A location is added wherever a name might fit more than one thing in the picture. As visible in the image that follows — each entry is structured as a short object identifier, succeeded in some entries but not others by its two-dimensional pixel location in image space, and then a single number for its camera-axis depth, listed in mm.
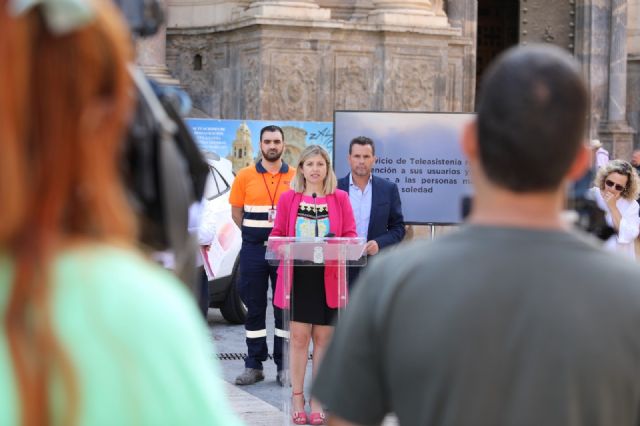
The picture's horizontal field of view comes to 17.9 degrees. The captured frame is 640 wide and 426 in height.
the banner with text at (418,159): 17207
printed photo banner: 21634
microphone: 13155
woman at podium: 12803
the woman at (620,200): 14143
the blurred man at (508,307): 3686
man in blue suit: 14199
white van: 17775
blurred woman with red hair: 2652
